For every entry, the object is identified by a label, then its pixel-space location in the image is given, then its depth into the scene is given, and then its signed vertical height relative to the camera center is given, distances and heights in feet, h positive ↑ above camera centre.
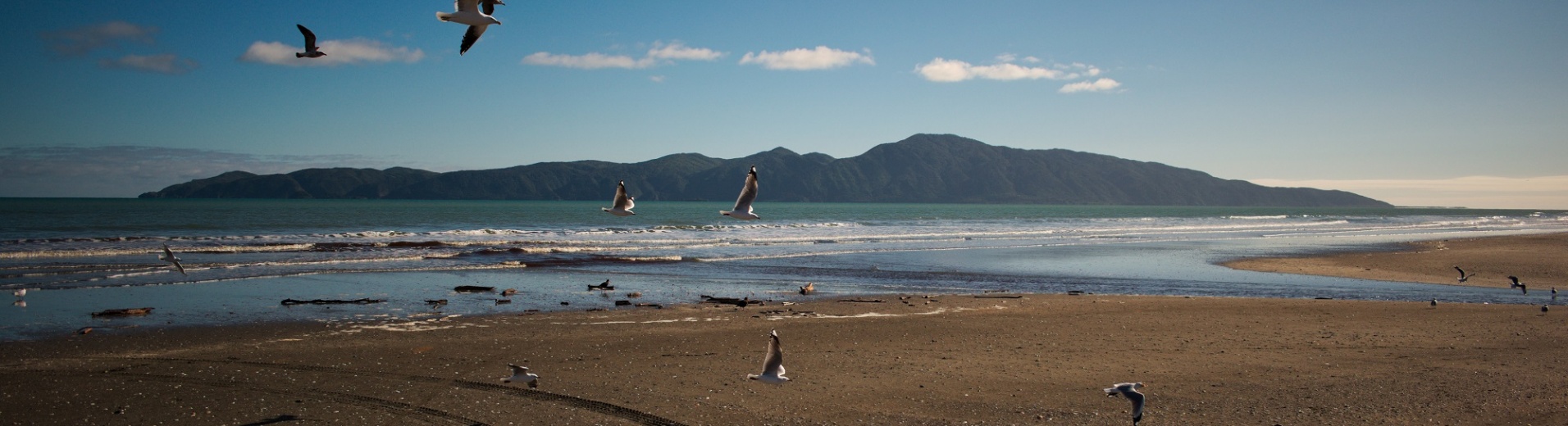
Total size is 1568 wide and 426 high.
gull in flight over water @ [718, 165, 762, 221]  31.86 +0.39
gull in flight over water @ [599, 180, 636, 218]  39.14 +0.24
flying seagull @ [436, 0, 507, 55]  28.48 +6.19
